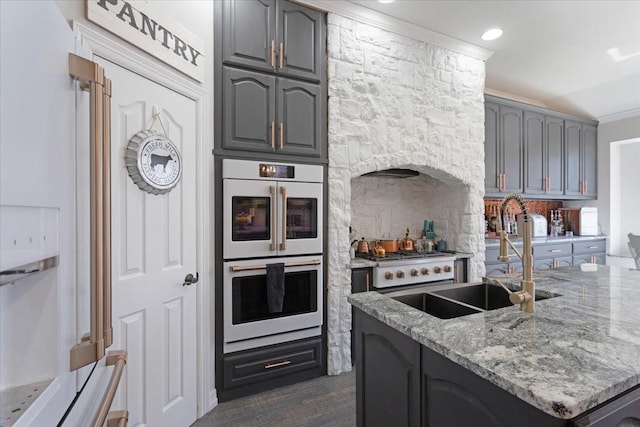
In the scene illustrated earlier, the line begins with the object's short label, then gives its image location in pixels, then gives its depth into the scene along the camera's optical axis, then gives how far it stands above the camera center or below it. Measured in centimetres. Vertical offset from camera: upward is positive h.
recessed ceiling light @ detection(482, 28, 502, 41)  306 +178
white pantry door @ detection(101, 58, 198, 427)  161 -29
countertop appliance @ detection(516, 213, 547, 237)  441 -17
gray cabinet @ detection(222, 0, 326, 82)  231 +138
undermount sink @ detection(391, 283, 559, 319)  154 -46
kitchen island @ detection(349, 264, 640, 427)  79 -42
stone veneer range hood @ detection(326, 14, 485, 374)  271 +68
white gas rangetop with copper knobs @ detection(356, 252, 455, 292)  288 -54
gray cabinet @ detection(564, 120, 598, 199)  459 +79
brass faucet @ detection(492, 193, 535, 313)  130 -21
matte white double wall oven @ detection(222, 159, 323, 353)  228 -26
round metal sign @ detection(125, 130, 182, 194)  166 +29
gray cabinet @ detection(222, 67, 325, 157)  230 +77
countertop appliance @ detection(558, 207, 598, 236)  466 -14
